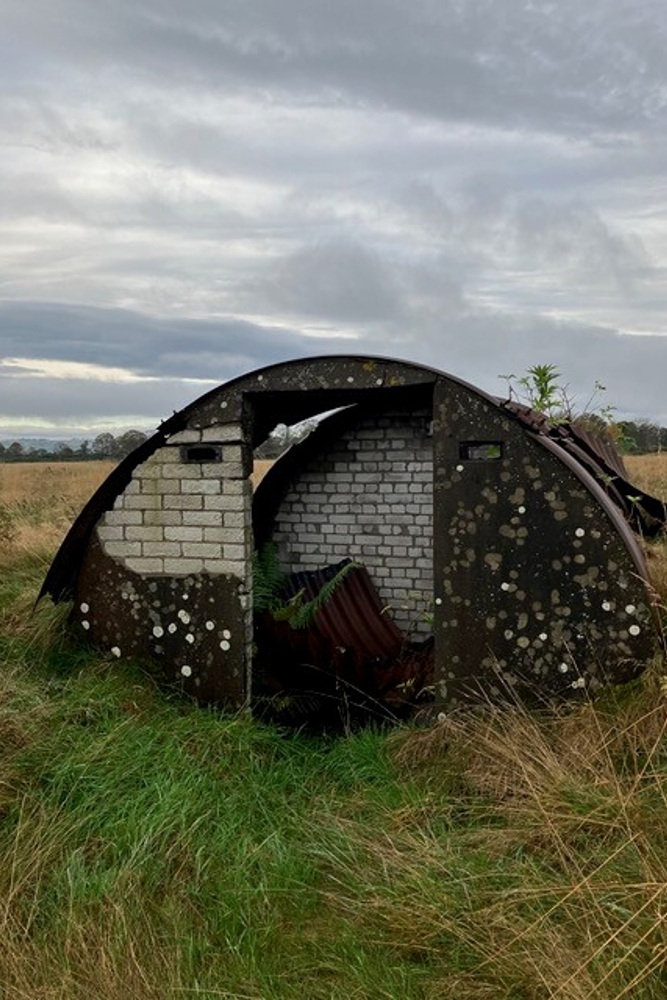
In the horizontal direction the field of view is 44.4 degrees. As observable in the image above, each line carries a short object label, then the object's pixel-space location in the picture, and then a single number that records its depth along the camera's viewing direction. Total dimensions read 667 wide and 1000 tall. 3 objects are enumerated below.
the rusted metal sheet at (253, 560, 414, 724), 6.74
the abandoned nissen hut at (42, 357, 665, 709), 5.42
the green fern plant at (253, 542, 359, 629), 6.97
